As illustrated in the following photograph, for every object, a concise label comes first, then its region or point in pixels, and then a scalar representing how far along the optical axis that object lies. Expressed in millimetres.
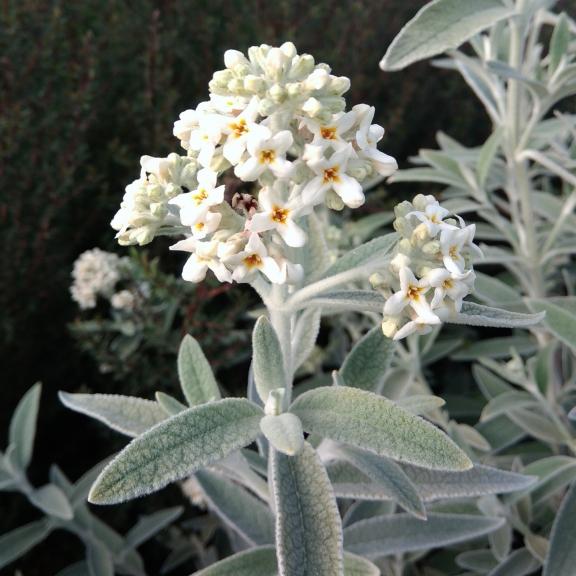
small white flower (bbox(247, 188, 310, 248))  171
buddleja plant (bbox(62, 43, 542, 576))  169
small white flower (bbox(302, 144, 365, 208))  173
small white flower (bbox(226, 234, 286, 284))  171
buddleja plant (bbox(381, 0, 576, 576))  258
